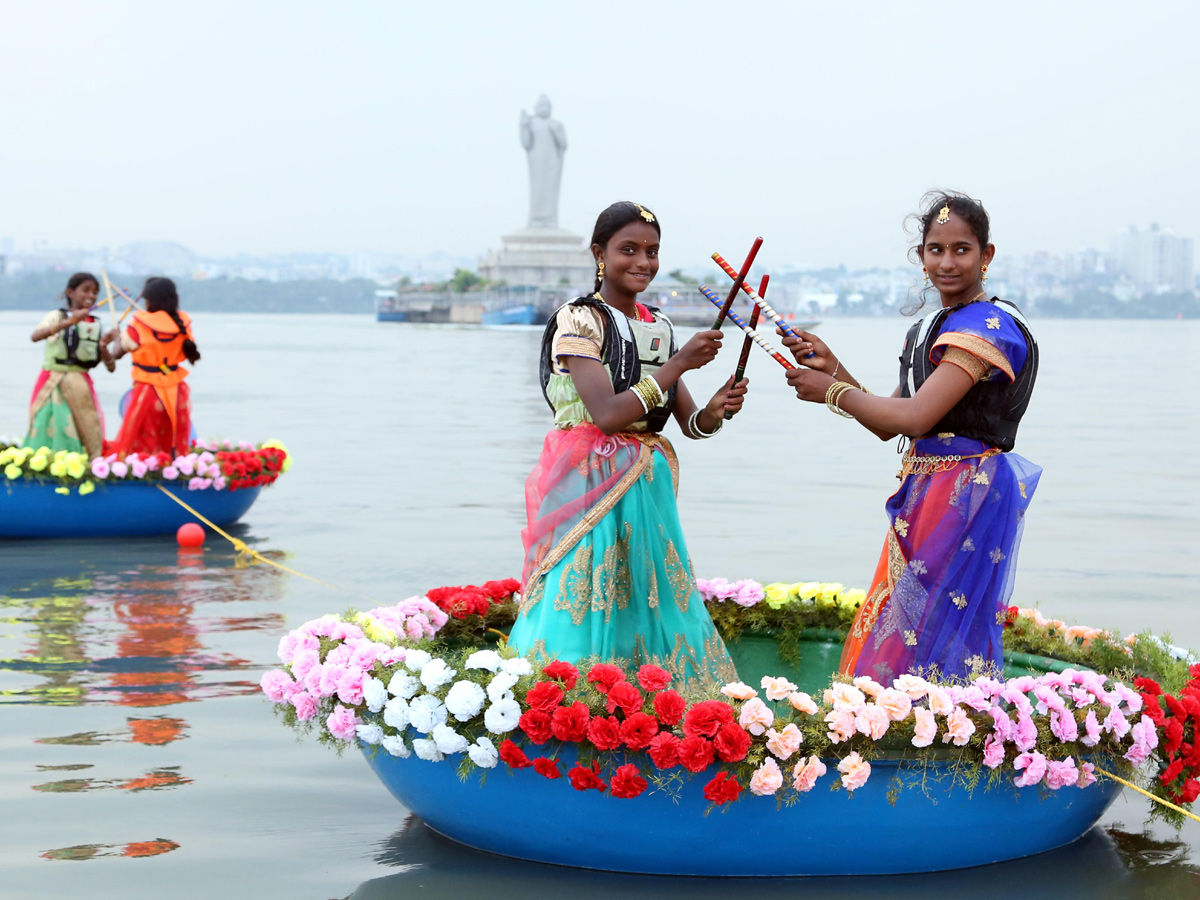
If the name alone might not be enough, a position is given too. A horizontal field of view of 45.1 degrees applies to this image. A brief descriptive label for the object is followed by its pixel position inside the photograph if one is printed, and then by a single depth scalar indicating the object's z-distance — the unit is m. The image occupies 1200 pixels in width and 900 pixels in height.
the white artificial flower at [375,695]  3.72
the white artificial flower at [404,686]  3.70
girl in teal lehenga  3.97
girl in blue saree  3.74
